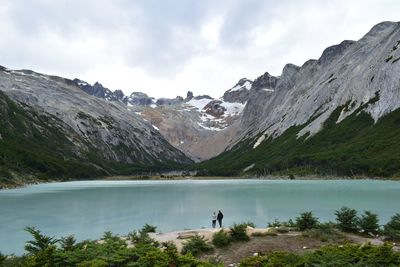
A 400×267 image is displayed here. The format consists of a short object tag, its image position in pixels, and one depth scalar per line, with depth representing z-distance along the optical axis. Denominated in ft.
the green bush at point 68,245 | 86.17
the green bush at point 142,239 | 99.89
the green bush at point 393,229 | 104.18
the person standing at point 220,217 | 153.64
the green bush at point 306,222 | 115.97
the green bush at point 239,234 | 104.32
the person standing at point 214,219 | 153.28
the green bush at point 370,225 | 113.70
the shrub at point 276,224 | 128.34
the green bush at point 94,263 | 65.36
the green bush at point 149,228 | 132.28
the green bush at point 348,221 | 115.55
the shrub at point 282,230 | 114.52
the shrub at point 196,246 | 93.56
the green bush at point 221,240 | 99.40
